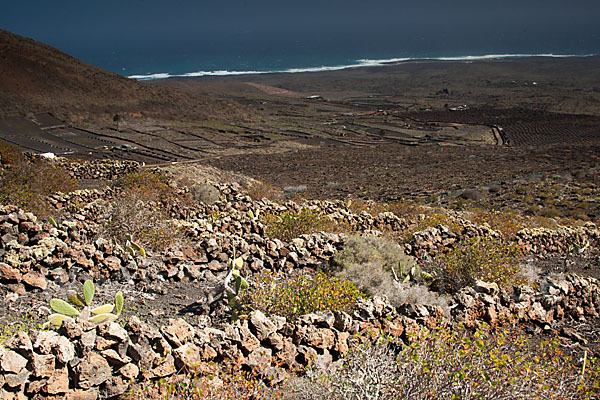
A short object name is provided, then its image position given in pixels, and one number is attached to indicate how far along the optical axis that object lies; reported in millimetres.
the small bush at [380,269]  5805
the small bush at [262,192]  18023
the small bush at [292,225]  9016
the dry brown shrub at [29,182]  9961
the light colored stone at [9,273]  5145
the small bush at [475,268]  6938
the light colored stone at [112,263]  5922
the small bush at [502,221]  11192
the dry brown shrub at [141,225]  7301
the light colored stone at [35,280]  5234
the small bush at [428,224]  10000
